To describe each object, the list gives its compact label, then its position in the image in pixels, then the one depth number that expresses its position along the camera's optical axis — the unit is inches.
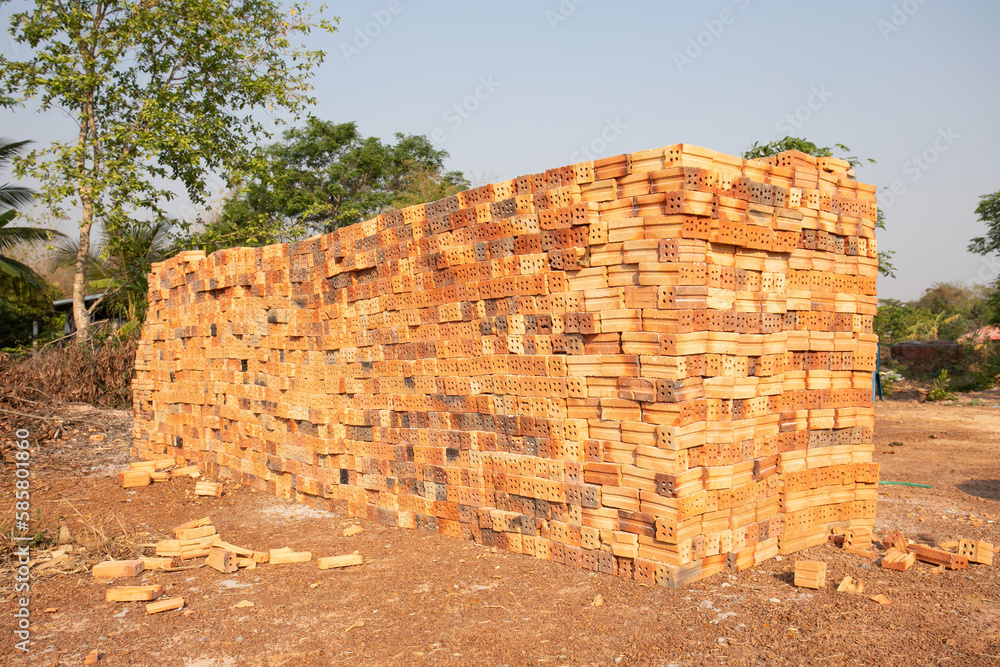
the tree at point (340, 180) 860.0
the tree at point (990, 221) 829.2
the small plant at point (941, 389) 666.2
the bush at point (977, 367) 722.8
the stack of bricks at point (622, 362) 202.8
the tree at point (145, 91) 588.1
